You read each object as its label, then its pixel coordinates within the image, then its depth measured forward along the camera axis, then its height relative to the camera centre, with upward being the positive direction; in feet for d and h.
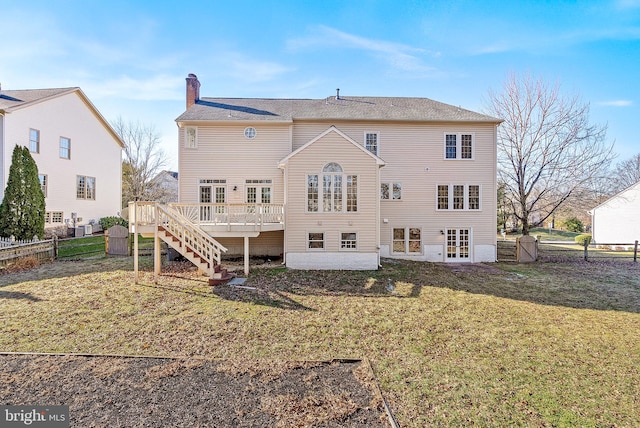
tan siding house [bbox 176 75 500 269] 40.14 +6.02
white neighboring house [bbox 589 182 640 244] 73.46 -0.89
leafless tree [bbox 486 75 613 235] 58.90 +13.95
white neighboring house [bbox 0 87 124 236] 56.29 +14.92
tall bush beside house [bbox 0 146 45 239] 45.68 +1.98
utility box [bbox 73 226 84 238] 64.85 -4.27
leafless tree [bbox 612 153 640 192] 125.80 +19.75
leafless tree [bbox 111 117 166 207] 100.83 +16.68
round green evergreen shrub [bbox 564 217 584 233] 112.68 -4.41
